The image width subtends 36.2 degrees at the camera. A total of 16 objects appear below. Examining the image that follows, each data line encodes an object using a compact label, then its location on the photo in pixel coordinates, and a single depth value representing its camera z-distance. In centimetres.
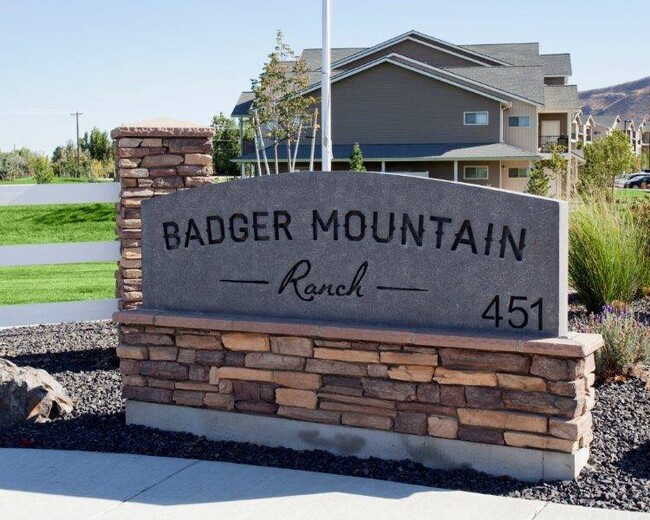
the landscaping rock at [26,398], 706
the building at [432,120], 4400
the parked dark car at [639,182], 8612
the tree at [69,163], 5203
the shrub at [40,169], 3859
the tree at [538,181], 3912
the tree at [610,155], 5050
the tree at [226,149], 5809
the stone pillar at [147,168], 909
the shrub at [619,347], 773
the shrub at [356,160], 3884
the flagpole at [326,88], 2229
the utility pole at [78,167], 5156
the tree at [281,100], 4262
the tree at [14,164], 4838
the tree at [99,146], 6192
